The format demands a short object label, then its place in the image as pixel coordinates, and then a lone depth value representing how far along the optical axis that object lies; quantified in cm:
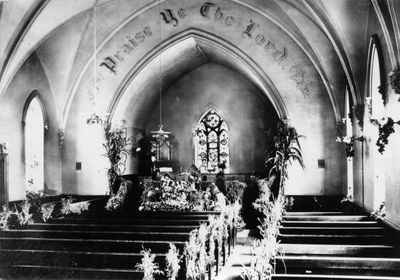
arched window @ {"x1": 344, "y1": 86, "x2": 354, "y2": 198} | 1380
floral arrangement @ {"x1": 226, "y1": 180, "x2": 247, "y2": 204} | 1345
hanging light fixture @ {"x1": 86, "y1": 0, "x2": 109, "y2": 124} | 1491
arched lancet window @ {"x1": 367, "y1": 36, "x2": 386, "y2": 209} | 1016
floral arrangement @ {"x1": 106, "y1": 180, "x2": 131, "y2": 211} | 1350
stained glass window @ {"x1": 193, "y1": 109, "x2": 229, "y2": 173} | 2016
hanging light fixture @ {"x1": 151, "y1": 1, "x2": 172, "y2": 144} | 1392
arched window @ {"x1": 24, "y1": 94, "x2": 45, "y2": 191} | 1520
